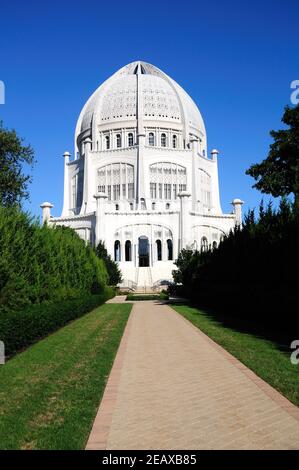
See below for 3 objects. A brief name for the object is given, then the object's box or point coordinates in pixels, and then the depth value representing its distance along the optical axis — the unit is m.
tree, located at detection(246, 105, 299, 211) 29.11
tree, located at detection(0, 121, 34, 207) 31.12
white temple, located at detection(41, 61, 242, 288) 74.31
